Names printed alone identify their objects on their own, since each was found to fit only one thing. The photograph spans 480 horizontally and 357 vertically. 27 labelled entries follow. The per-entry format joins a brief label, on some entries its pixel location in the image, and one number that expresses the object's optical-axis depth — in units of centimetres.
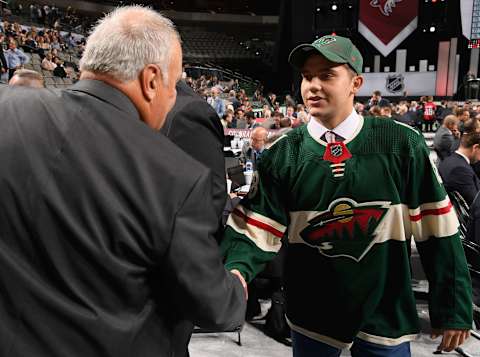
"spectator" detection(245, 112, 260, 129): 866
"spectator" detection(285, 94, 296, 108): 1052
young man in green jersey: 144
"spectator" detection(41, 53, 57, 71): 1234
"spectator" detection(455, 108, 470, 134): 655
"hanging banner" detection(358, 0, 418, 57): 1691
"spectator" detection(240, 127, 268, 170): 493
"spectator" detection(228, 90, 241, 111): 1122
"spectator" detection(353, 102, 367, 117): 695
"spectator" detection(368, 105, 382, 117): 632
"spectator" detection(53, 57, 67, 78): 1202
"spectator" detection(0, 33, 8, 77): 937
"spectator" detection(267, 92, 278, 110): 1513
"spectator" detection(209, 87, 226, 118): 940
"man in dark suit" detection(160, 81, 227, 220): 163
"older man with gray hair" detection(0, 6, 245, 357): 83
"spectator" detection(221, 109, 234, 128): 825
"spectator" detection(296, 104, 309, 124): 792
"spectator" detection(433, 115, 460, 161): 523
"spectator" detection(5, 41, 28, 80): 1046
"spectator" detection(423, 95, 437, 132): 1195
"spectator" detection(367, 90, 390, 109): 840
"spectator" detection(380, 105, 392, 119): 634
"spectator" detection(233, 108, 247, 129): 870
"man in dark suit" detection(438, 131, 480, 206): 369
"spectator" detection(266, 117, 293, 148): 614
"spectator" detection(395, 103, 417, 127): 859
